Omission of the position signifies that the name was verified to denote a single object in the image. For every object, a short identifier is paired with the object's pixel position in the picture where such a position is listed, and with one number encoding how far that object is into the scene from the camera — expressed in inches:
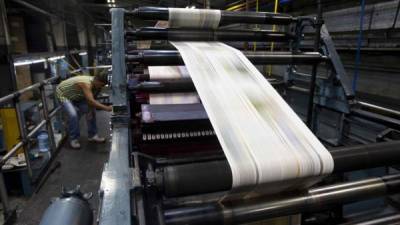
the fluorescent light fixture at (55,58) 186.3
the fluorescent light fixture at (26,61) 124.8
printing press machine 28.8
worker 138.6
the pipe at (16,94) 83.5
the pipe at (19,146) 82.9
